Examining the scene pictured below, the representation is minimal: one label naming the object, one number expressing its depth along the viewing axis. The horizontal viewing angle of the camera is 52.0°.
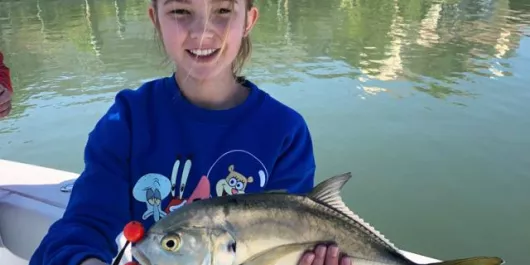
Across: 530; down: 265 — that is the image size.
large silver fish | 1.15
